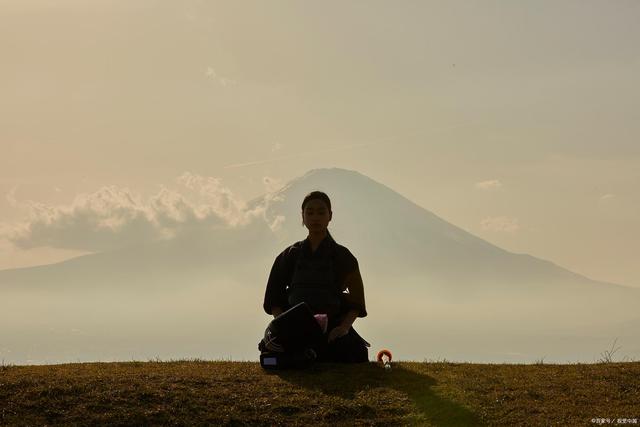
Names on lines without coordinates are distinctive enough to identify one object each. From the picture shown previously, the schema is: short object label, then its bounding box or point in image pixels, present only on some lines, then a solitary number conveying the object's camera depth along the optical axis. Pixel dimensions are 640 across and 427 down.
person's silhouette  12.38
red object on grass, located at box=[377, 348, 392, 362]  12.81
